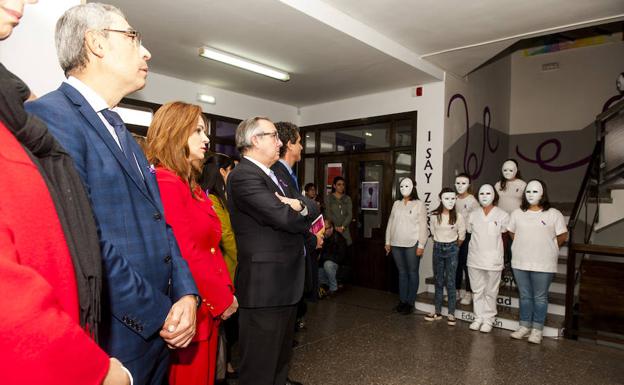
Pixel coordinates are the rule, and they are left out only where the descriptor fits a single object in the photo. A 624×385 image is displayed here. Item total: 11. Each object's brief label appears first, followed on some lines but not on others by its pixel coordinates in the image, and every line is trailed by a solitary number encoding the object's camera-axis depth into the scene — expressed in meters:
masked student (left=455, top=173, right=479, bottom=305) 4.89
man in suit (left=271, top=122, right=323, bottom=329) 2.14
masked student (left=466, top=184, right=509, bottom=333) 4.13
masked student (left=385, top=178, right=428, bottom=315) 4.78
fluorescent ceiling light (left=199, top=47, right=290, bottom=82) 4.51
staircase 4.18
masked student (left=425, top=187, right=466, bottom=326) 4.47
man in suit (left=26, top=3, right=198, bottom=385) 0.93
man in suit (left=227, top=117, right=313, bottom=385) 1.89
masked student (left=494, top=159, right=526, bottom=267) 5.07
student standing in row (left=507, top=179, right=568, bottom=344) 3.82
